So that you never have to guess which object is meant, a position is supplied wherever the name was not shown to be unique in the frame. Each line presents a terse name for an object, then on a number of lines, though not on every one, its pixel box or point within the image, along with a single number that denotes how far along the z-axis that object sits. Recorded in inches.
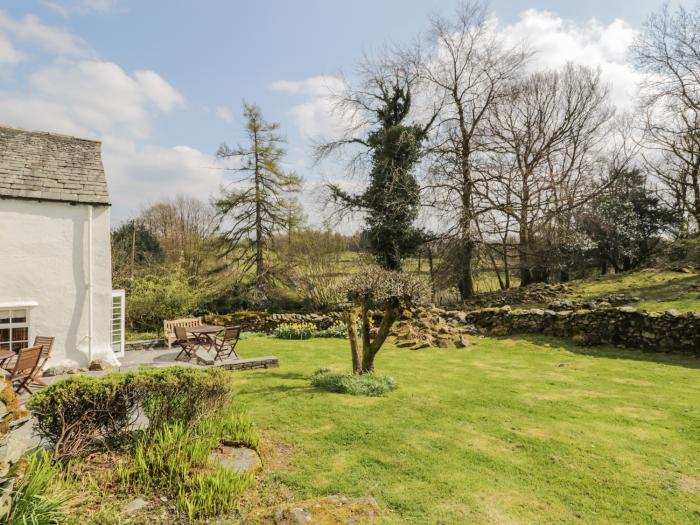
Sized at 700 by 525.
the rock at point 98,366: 391.2
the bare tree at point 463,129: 786.8
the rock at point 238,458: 169.8
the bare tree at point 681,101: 696.4
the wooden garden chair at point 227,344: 421.4
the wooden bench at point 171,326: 552.7
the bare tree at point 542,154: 788.0
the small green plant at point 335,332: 621.9
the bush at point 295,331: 617.3
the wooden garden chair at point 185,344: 452.8
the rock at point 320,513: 126.9
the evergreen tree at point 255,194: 890.1
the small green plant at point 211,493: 137.2
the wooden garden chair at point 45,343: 367.7
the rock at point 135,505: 135.6
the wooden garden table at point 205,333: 463.5
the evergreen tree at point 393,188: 815.7
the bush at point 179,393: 185.9
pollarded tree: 317.7
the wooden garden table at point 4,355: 301.6
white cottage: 374.6
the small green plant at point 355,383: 294.2
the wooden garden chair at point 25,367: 281.7
